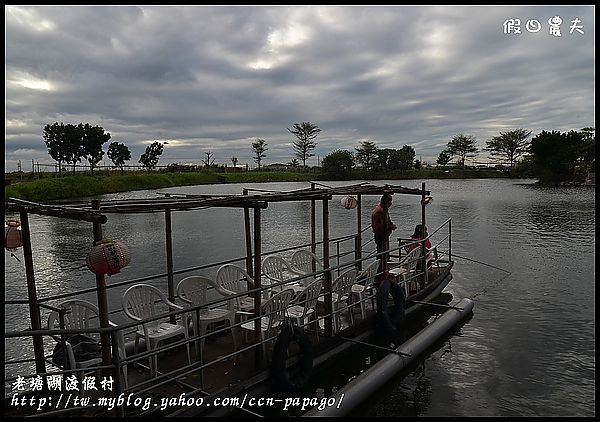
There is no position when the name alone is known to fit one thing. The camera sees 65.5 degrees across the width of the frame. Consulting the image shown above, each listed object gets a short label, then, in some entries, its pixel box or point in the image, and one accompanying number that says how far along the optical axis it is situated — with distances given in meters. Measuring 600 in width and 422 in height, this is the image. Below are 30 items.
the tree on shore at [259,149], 90.75
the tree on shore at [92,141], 56.94
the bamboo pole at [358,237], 9.69
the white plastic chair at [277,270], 8.84
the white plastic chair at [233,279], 7.60
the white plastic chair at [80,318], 5.47
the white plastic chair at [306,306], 6.88
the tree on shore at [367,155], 80.31
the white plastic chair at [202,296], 6.52
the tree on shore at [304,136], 94.75
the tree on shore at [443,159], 94.56
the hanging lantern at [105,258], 4.89
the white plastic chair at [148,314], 5.77
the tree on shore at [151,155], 71.69
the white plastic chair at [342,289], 7.66
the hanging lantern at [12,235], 6.02
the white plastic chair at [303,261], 9.49
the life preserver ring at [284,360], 5.97
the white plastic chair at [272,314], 6.44
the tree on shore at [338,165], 73.50
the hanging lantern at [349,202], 12.07
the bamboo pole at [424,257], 10.40
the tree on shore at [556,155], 56.50
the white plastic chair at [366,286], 8.34
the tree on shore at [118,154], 65.44
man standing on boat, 8.04
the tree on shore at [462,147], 97.00
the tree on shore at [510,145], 93.38
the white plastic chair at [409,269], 9.87
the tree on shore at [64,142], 56.47
